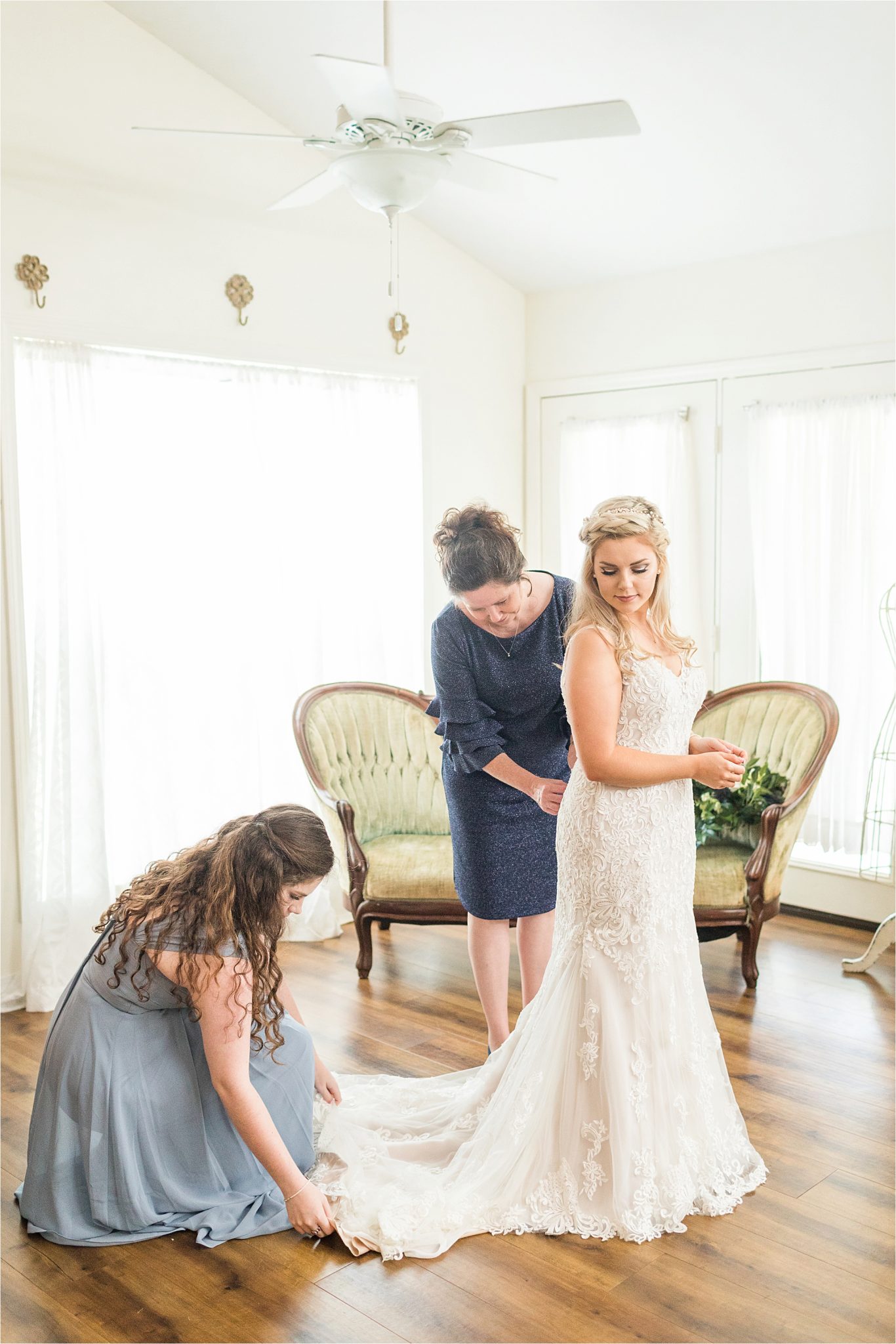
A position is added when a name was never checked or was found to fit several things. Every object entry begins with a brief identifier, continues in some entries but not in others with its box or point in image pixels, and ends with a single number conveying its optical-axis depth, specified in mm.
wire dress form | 4648
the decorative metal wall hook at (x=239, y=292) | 4613
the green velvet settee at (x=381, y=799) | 4266
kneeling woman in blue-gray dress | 2438
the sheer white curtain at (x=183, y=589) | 4152
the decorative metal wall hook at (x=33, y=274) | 3953
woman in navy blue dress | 3012
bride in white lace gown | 2543
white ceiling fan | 2684
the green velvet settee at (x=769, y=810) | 4090
